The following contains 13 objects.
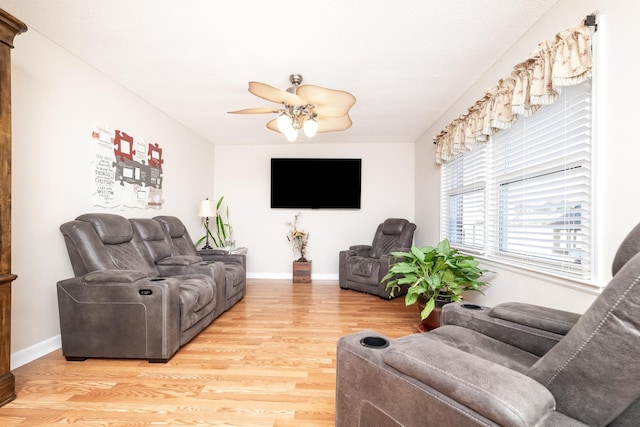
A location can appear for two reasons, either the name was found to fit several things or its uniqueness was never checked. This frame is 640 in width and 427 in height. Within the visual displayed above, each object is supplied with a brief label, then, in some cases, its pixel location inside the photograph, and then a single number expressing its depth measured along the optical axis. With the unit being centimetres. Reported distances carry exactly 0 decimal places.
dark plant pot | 258
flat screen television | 509
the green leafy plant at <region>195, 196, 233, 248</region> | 501
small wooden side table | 484
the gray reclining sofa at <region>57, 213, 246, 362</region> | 210
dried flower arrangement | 513
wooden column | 158
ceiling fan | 215
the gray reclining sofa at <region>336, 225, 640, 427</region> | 65
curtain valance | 160
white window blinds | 169
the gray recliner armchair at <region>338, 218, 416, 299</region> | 399
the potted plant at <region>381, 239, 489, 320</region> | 248
